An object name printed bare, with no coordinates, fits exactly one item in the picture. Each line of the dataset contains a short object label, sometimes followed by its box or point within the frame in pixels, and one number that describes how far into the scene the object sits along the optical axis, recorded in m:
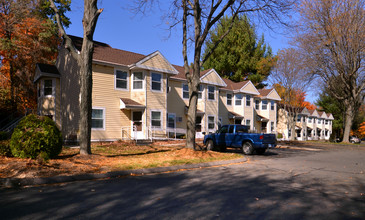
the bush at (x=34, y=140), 8.89
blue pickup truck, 14.38
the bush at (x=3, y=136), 12.77
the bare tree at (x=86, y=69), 10.55
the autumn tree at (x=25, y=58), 23.46
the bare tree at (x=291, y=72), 31.37
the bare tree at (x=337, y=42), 24.27
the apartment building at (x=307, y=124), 45.06
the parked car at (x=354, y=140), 42.51
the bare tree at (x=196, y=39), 13.52
